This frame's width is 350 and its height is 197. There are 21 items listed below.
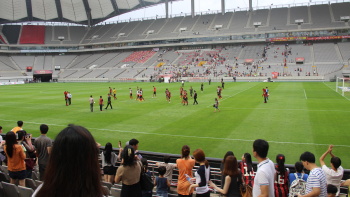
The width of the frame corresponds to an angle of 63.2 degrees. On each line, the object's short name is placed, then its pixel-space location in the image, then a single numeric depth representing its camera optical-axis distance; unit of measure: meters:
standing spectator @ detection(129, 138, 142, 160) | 6.89
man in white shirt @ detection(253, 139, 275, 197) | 4.43
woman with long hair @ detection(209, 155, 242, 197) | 5.52
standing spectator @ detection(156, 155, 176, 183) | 7.29
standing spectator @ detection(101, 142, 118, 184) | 7.27
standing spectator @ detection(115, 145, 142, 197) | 4.91
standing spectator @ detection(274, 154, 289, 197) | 5.65
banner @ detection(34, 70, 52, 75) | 94.69
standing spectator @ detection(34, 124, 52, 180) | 7.53
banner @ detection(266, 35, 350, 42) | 76.39
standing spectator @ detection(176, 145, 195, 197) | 6.23
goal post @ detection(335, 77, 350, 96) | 35.09
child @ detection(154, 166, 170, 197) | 6.40
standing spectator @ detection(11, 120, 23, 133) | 10.11
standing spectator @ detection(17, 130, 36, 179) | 7.73
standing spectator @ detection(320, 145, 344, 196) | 6.34
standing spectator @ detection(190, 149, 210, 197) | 5.79
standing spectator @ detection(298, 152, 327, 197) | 4.98
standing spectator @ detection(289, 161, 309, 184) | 6.12
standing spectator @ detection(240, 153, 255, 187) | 6.15
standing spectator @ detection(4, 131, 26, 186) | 6.59
